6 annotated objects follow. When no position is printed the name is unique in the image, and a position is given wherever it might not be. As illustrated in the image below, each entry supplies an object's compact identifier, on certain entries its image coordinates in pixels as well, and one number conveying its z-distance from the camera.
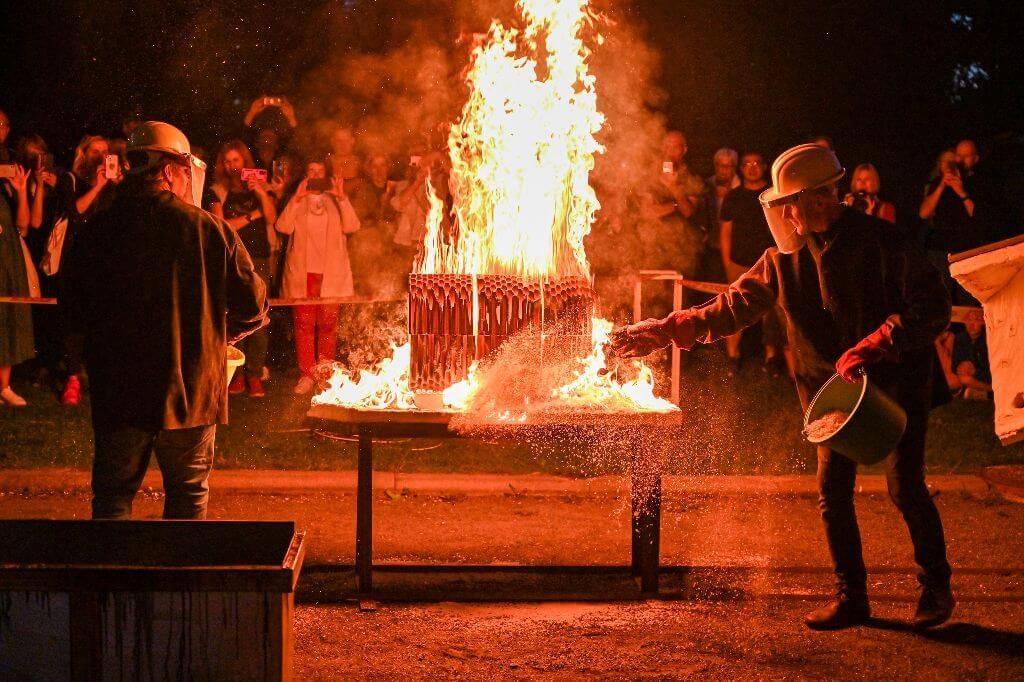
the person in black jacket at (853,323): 5.40
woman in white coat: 11.68
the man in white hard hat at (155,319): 5.09
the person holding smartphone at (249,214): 11.72
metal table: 5.93
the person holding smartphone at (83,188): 11.31
